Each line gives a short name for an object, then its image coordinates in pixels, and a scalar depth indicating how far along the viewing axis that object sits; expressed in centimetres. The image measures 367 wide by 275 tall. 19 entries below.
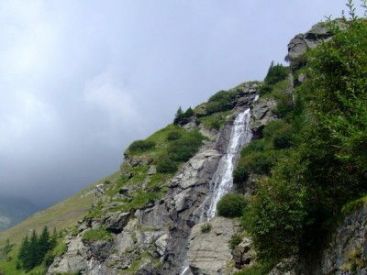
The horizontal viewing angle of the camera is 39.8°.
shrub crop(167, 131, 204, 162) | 8769
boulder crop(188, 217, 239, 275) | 5334
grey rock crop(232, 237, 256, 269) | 4866
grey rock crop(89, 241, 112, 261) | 7438
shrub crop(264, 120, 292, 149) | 6850
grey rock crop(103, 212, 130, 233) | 7719
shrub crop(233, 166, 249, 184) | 6794
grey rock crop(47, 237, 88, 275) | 7831
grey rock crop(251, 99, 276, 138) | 7931
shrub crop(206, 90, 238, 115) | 11000
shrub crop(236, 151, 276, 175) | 6612
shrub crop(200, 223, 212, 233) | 5890
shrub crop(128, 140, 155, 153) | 10006
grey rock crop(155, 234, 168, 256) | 6744
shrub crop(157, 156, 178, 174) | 8488
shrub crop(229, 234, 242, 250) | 5147
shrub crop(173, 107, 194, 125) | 11171
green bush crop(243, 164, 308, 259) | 2667
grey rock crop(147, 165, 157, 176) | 8745
